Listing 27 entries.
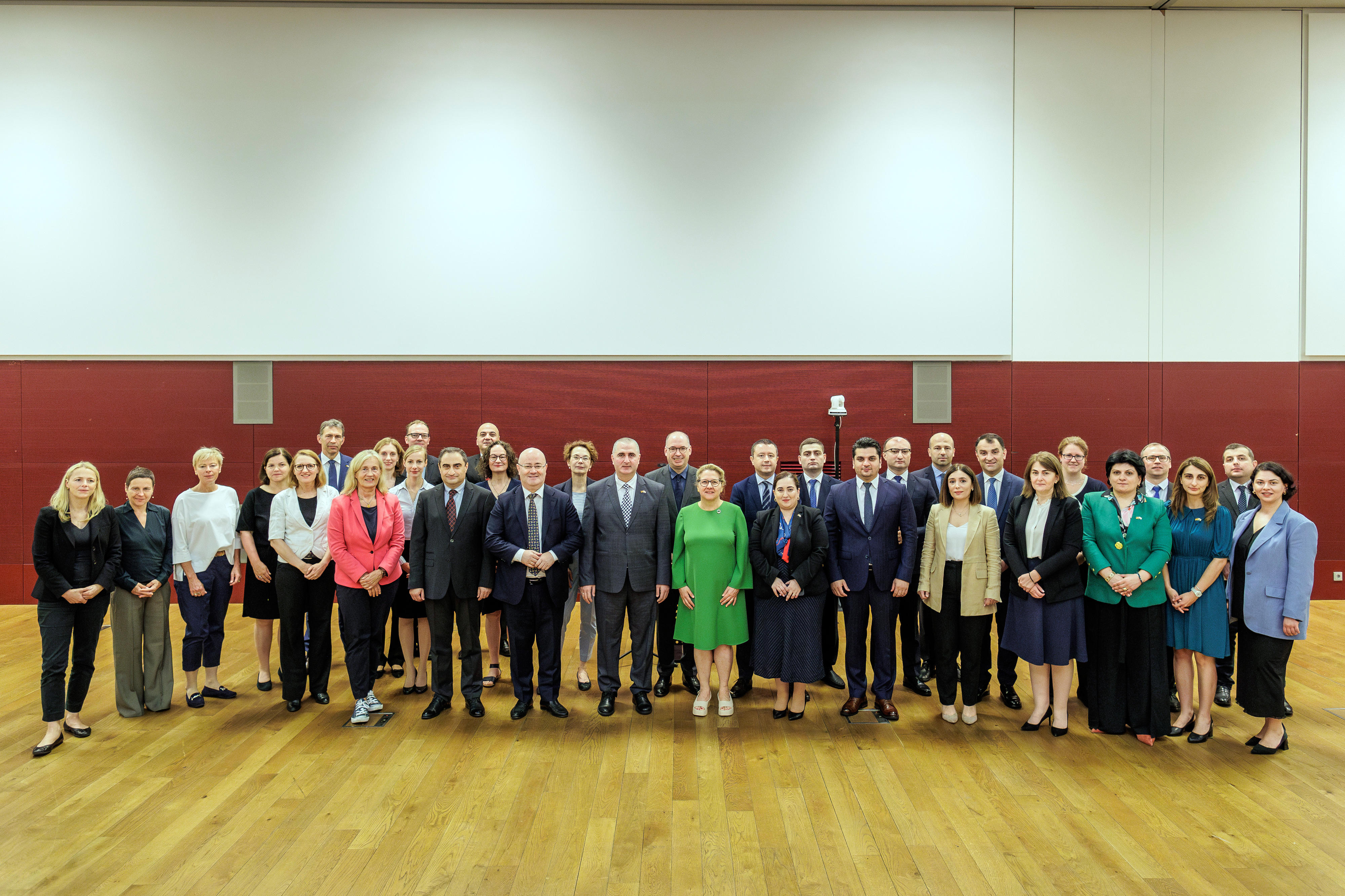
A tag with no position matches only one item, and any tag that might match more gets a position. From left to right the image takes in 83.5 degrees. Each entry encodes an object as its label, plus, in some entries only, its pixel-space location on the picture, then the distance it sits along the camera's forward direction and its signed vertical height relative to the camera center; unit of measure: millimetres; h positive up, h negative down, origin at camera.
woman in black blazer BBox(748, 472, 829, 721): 4367 -853
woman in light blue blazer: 3842 -806
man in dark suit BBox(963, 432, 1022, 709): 4727 -374
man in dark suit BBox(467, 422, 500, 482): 5613 -1
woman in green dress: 4453 -794
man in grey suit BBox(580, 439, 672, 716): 4594 -763
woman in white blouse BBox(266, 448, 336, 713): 4625 -816
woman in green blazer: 4070 -887
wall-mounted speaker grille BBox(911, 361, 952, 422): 7918 +502
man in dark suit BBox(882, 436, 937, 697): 4895 -1037
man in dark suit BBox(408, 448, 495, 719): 4453 -703
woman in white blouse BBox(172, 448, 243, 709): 4754 -823
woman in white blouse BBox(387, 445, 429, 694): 4895 -1115
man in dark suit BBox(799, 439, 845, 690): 4871 -328
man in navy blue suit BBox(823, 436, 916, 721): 4480 -727
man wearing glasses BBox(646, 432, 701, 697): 5020 -421
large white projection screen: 7676 +2653
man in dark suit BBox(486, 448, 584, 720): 4445 -754
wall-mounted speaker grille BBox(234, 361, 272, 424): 7785 +466
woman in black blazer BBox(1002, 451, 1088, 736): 4148 -810
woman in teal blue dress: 4066 -748
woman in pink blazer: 4480 -704
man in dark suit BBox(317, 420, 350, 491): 5504 -106
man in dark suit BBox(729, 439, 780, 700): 4812 -402
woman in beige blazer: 4285 -795
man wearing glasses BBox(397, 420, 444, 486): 5523 +3
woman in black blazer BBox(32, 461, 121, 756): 4047 -793
